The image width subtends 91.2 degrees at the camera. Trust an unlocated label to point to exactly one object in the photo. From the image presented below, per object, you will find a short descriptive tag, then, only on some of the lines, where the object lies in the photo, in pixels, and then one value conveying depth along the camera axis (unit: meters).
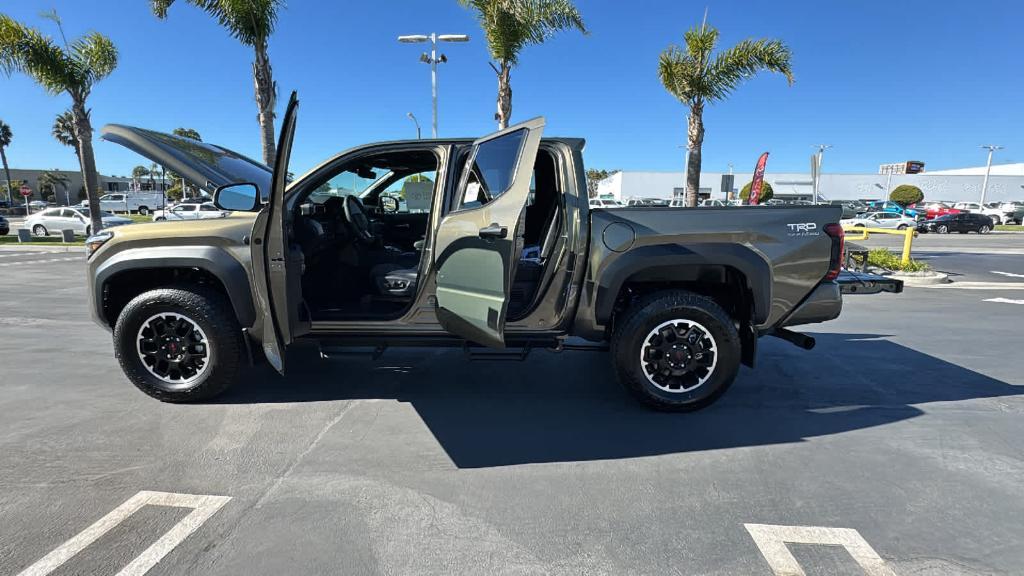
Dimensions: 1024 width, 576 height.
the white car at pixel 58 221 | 23.64
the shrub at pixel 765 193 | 45.12
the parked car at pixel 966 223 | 27.23
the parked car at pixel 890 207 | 31.42
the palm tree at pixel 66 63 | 12.97
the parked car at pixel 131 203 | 43.59
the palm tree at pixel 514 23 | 10.90
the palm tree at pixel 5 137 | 62.60
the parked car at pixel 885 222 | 28.24
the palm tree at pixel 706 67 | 10.77
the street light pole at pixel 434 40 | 14.26
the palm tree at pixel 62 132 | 66.80
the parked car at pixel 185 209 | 25.00
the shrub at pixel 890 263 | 10.09
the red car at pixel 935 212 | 30.06
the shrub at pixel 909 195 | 50.22
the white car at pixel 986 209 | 36.81
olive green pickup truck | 3.18
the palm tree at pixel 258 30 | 10.26
